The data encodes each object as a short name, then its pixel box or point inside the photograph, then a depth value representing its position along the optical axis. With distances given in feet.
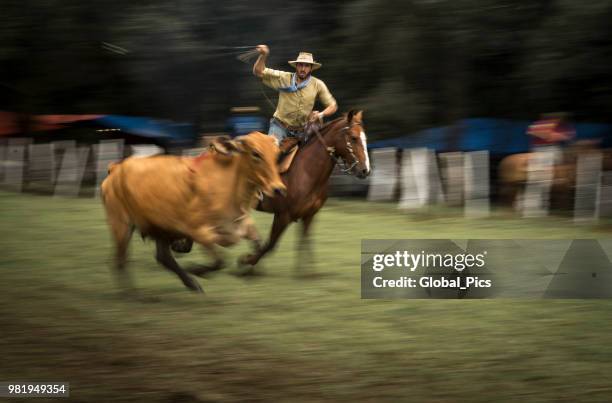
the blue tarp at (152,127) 71.46
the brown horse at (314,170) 36.65
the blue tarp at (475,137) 62.90
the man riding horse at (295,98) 38.14
